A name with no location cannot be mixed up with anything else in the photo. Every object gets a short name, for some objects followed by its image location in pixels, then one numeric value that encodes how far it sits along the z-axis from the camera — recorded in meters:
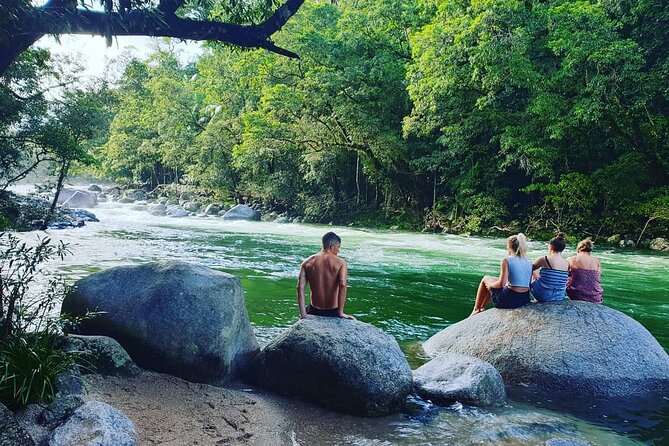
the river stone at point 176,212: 32.91
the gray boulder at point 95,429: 3.30
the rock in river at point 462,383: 5.17
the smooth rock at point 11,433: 3.05
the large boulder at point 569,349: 5.75
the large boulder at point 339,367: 4.79
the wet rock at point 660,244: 18.53
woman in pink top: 7.06
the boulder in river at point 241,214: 30.75
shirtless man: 5.89
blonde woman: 6.73
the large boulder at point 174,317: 5.21
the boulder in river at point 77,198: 33.69
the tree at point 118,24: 5.03
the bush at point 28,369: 3.52
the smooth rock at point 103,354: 4.75
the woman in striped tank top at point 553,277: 6.83
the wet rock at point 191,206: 36.19
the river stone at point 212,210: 34.44
